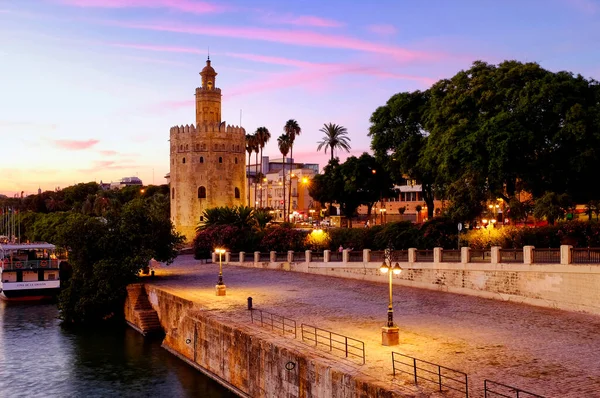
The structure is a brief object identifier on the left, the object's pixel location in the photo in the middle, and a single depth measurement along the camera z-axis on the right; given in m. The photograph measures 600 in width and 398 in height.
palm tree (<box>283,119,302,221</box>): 100.75
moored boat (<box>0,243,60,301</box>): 51.03
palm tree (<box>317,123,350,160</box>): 91.19
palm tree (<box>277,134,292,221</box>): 100.74
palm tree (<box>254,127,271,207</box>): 101.25
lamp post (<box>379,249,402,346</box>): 21.70
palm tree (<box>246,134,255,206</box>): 101.56
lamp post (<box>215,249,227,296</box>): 34.84
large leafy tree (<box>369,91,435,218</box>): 54.56
